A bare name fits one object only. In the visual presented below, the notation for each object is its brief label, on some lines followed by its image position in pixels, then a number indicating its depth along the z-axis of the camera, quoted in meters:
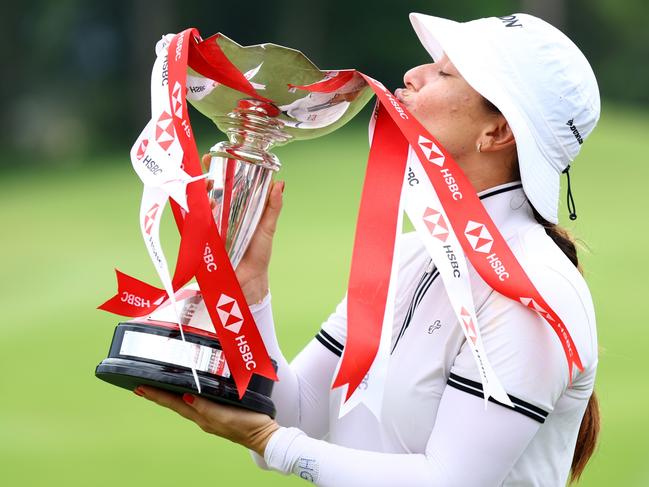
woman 5.23
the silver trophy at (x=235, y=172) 5.30
